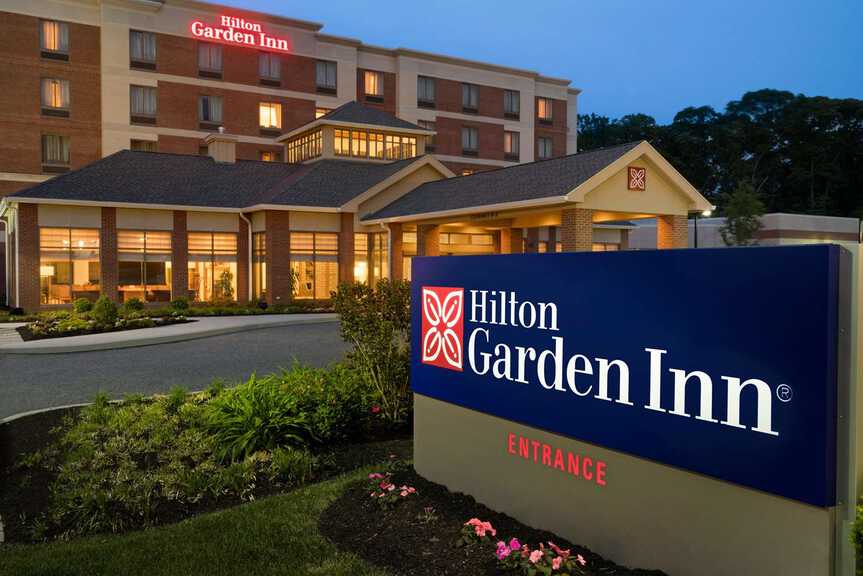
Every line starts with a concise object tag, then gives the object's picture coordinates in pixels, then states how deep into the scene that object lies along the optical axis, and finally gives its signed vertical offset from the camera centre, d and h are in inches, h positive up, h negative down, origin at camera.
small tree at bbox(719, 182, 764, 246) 2068.2 +157.6
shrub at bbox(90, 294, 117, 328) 894.4 -64.9
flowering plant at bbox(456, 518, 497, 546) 200.1 -80.0
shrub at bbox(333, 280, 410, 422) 371.9 -38.4
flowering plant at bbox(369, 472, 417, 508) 235.9 -81.3
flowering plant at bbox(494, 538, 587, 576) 170.9 -76.7
